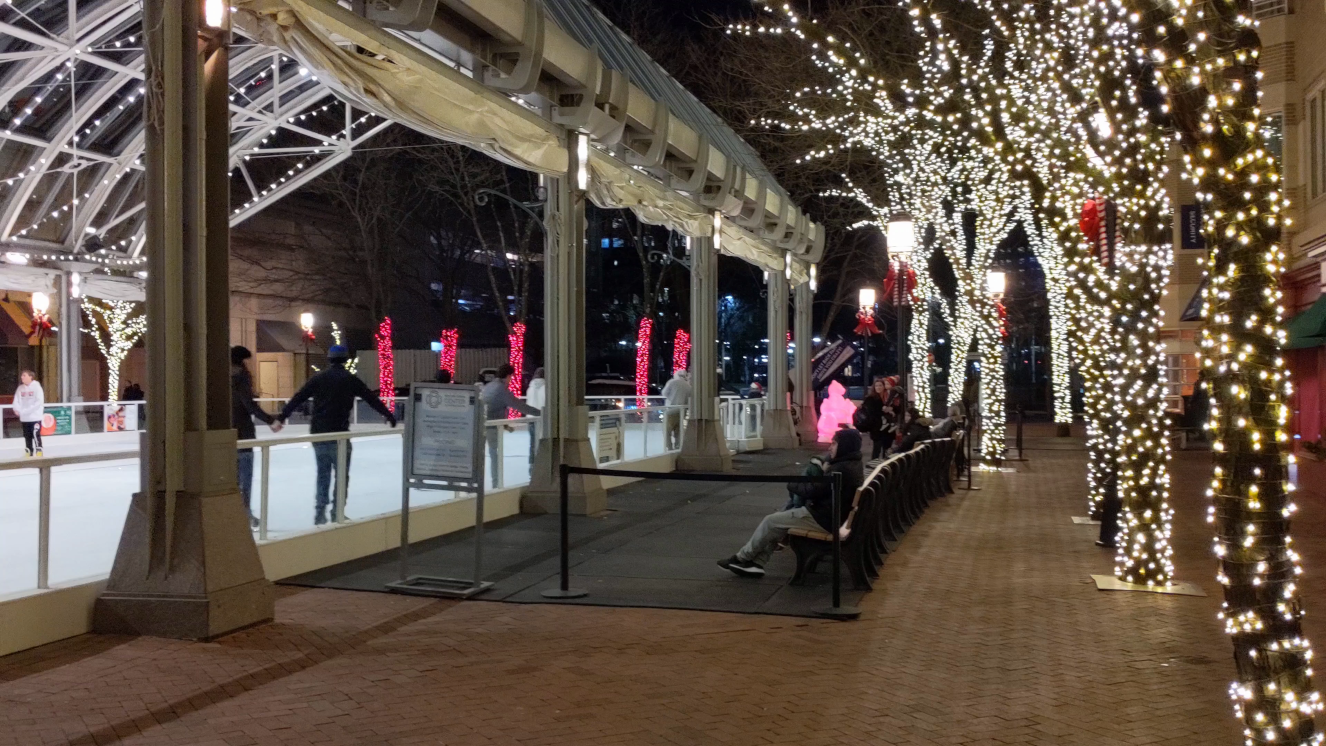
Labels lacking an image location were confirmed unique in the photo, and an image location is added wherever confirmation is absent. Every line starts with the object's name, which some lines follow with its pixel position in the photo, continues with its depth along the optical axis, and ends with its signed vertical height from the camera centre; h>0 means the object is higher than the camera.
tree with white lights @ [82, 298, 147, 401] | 28.05 +1.93
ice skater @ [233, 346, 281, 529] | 10.74 +0.05
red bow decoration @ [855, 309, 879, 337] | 26.12 +1.54
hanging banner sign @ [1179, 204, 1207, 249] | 27.53 +3.74
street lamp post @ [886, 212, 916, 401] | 19.89 +2.59
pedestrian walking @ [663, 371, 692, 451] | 19.69 -0.05
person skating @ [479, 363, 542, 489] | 13.52 -0.01
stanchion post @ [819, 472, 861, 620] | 8.38 -1.25
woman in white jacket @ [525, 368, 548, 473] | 18.42 +0.11
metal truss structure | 17.69 +5.09
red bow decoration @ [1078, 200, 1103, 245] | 16.45 +2.36
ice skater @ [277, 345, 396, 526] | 11.06 +0.07
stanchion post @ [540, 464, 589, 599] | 8.85 -1.32
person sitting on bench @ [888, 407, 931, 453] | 17.17 -0.60
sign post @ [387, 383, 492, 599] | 9.16 -0.36
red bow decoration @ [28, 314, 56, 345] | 24.42 +1.66
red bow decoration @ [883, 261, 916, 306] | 22.45 +2.15
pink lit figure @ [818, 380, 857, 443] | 24.89 -0.35
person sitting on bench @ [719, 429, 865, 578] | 9.77 -1.07
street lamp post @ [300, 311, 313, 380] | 30.97 +2.06
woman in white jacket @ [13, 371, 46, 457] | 18.98 -0.02
